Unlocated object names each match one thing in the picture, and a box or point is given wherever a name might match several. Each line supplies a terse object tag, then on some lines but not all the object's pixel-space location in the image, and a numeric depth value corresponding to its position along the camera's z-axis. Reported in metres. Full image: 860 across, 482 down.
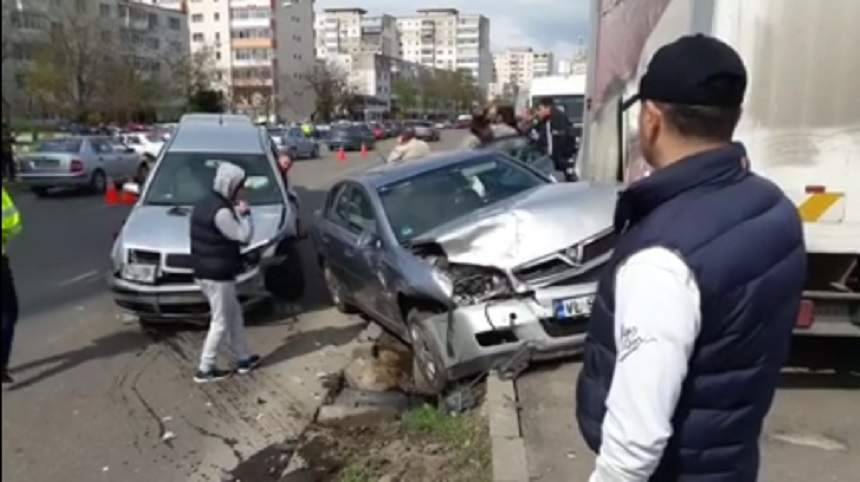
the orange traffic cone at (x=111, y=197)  17.67
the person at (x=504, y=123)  11.08
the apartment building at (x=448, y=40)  153.75
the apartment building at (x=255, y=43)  105.38
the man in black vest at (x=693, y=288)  1.52
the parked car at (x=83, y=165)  18.69
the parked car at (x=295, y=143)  36.06
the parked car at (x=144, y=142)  28.25
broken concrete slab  5.03
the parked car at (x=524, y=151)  9.76
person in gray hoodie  5.83
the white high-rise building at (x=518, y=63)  157.88
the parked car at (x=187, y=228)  6.81
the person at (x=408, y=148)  9.98
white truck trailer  3.99
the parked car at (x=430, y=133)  45.22
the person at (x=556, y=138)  11.77
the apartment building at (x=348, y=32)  143.75
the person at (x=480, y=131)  10.48
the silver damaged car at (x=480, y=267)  5.02
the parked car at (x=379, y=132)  58.57
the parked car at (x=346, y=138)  46.34
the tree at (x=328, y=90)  95.06
